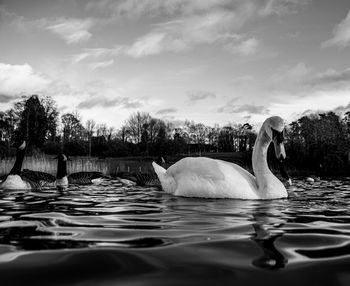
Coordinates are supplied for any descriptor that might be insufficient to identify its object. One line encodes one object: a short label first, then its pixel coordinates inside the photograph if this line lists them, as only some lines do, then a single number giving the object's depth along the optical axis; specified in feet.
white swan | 20.87
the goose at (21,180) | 29.73
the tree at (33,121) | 185.78
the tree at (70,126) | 248.73
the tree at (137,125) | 260.42
